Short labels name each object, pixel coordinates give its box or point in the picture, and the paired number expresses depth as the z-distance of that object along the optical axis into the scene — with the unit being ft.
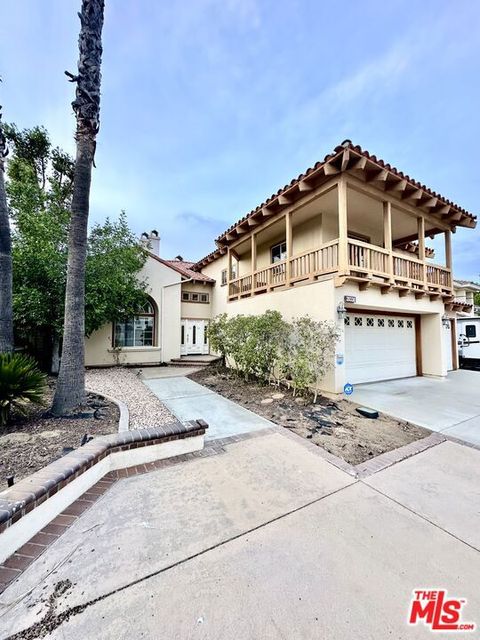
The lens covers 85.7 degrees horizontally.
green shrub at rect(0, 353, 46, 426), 13.29
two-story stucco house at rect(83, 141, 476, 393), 23.22
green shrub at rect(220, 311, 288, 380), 26.08
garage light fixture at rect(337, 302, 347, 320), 22.57
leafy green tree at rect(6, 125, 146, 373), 28.45
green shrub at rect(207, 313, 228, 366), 31.19
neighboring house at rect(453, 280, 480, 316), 61.21
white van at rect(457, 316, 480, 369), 42.76
